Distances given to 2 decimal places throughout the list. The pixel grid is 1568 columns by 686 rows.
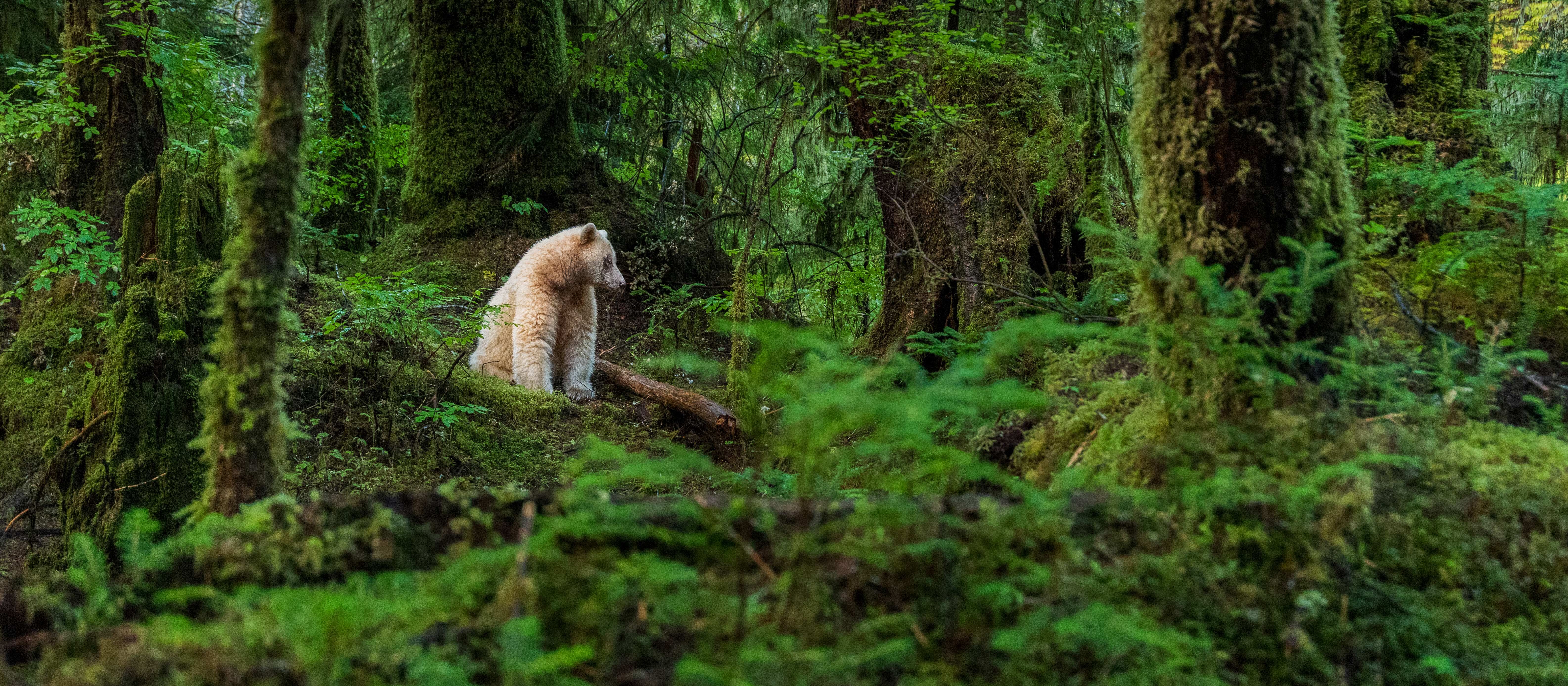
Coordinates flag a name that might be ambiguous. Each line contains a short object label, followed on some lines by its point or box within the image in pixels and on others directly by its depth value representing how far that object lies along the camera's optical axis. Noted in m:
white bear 8.30
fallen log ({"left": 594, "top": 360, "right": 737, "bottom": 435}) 7.49
